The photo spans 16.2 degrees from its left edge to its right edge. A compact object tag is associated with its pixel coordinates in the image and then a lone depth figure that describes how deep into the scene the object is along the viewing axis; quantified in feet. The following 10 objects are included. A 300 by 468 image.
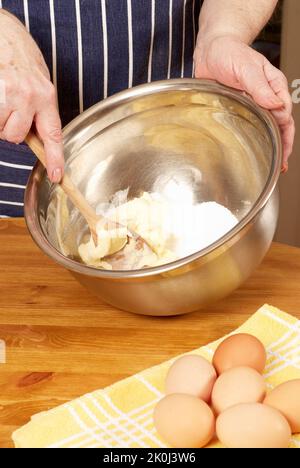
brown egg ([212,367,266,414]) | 2.90
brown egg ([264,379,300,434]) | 2.86
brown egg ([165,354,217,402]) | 2.98
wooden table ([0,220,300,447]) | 3.20
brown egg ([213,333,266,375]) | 3.05
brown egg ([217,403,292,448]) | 2.76
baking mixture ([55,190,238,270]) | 3.49
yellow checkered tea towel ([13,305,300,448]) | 2.91
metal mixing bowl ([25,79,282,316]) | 3.28
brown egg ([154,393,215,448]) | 2.83
